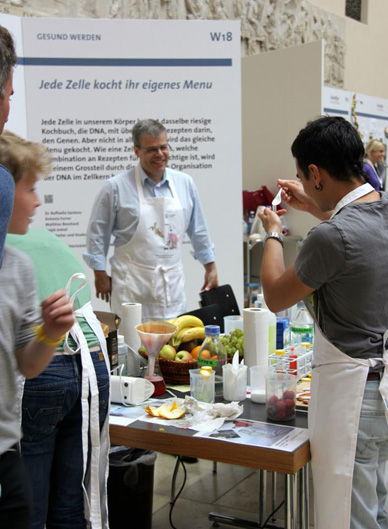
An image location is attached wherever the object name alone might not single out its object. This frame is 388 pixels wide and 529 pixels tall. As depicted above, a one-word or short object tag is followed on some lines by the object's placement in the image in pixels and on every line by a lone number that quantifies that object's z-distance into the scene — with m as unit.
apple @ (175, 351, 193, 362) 2.41
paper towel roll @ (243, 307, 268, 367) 2.37
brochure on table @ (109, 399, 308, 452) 1.81
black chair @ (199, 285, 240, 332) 3.33
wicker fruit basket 2.37
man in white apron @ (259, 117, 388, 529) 1.73
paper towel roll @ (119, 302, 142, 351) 2.56
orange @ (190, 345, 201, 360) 2.45
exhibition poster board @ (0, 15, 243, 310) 4.13
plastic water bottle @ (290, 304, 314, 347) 2.62
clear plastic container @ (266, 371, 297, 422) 2.00
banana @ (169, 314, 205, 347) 2.52
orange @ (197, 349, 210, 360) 2.29
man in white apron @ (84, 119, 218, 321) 3.76
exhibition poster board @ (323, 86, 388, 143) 8.44
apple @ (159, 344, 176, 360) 2.41
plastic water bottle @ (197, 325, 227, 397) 2.28
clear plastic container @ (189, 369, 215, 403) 2.13
